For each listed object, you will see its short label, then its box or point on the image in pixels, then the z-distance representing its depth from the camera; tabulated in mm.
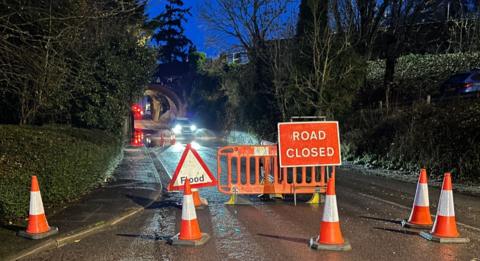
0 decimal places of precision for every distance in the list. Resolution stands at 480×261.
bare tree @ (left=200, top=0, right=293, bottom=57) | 24328
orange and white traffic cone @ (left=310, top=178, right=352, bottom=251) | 5641
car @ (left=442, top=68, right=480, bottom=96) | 18000
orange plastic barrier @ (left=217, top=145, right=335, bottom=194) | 8734
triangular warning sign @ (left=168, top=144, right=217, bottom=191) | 8281
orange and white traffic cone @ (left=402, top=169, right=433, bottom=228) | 6766
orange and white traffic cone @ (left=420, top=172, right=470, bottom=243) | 6008
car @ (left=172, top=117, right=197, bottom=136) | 36594
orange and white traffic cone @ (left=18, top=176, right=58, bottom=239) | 6020
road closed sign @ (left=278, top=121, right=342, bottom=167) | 8539
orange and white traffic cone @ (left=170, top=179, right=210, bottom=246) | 5929
